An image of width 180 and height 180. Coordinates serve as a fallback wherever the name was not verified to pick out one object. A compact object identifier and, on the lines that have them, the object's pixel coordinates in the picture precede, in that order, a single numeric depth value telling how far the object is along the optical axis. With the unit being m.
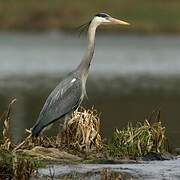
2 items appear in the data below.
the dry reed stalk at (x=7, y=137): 18.89
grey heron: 20.47
